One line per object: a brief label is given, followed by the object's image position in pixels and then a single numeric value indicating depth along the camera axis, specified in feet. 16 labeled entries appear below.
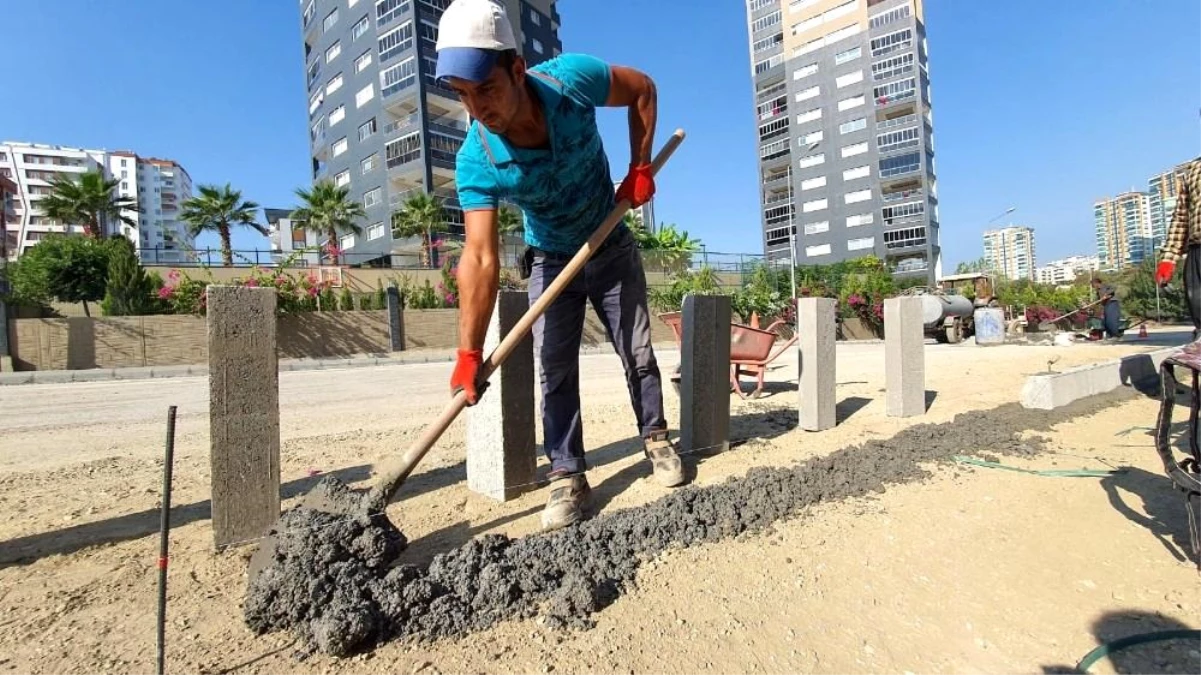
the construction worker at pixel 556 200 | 6.71
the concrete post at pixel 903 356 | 13.98
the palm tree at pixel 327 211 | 110.73
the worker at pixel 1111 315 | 45.47
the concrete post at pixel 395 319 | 57.77
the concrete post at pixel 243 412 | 7.14
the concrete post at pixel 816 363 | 12.75
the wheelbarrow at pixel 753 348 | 19.08
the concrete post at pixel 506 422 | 9.00
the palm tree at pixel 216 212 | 99.96
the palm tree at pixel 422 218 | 108.47
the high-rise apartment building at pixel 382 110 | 126.82
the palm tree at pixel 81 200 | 84.64
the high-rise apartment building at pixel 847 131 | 175.11
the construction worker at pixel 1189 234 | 12.91
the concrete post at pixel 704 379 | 10.94
